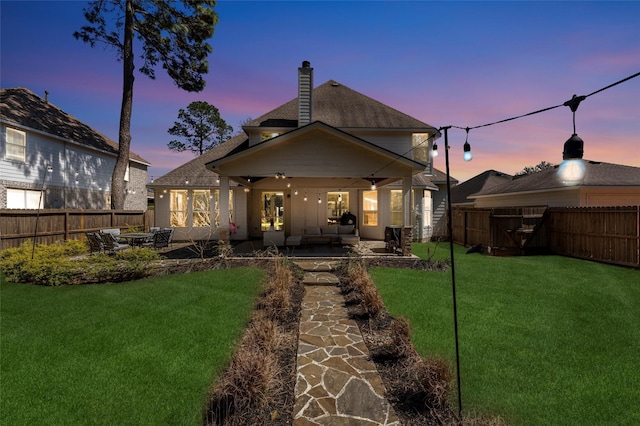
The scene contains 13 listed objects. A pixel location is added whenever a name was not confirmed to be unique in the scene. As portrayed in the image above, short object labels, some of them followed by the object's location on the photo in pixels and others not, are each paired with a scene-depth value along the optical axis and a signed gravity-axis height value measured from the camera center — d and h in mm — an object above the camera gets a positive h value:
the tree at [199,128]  36906 +11648
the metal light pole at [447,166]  3346 +592
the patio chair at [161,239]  13068 -1081
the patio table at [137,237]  12938 -1001
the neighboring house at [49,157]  14984 +3648
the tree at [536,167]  64188 +11037
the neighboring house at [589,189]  14492 +1433
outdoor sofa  13812 -968
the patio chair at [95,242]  12273 -1156
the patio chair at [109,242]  12109 -1116
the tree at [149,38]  17906 +11908
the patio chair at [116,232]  13352 -819
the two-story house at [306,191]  16781 +1540
